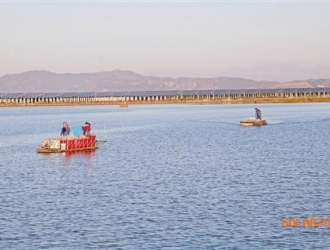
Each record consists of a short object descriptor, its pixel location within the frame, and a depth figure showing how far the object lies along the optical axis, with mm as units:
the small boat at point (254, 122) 122125
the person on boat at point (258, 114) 123331
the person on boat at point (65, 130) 73356
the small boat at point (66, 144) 73438
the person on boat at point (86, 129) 77444
